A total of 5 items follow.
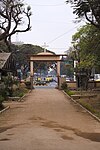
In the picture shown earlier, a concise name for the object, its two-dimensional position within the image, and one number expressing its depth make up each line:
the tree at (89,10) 26.19
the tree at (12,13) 30.37
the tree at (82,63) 53.62
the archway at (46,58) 63.50
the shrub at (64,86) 57.31
